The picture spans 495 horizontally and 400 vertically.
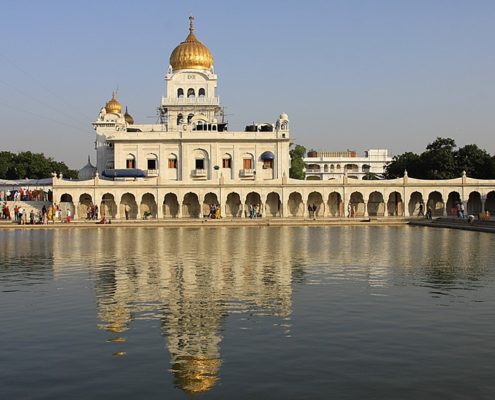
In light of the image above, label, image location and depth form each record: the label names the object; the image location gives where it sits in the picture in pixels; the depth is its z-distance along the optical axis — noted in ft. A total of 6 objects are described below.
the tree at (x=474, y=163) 221.05
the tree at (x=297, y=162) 272.10
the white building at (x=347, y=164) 476.54
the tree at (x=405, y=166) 242.17
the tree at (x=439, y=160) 221.46
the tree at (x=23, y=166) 290.97
